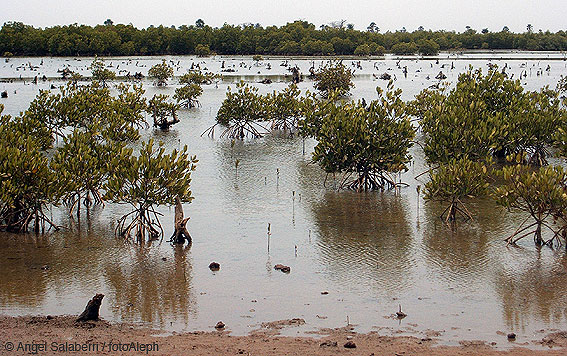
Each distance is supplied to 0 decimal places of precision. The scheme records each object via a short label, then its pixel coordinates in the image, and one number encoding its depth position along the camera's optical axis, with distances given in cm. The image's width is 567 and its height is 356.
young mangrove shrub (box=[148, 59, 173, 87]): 6831
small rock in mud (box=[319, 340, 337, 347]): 1176
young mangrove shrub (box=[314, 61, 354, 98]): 5475
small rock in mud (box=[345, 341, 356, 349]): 1170
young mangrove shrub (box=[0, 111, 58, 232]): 1841
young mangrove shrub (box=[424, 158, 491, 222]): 1997
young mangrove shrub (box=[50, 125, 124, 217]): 1958
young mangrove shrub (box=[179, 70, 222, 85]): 5844
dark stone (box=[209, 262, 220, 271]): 1700
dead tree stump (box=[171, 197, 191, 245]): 1888
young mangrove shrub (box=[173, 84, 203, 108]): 5088
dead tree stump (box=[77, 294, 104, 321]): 1298
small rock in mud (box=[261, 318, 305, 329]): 1320
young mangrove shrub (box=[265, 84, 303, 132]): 3997
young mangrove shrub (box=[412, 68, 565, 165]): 2414
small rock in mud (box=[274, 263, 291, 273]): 1683
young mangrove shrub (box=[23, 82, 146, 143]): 3017
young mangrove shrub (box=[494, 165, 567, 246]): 1753
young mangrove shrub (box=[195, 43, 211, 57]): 13199
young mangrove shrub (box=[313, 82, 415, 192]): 2447
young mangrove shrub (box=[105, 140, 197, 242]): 1881
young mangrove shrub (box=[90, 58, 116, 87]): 6384
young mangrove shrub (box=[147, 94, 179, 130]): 4144
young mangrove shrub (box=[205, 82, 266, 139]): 3778
